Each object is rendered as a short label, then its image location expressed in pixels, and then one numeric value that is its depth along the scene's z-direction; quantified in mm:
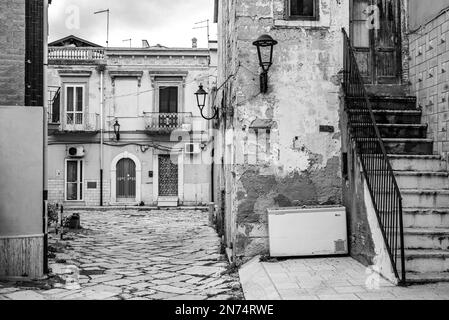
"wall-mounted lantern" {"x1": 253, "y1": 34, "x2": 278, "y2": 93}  7258
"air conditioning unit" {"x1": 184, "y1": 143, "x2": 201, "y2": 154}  24578
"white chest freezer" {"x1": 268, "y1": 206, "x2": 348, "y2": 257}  7215
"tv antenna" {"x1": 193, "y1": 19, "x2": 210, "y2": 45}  23978
